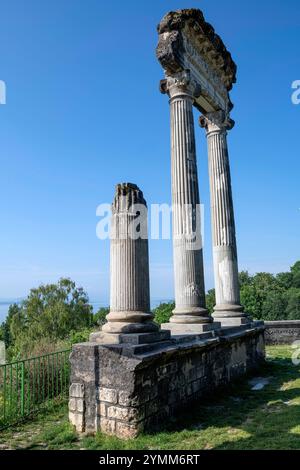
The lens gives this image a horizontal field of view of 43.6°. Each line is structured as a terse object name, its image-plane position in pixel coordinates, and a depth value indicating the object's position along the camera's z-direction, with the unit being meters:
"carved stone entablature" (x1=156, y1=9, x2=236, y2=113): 10.12
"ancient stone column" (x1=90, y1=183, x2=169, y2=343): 6.53
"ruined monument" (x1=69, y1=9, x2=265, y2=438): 5.96
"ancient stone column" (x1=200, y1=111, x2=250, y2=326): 11.96
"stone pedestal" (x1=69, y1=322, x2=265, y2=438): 5.69
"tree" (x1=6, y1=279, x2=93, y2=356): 42.78
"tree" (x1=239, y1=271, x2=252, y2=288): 72.68
